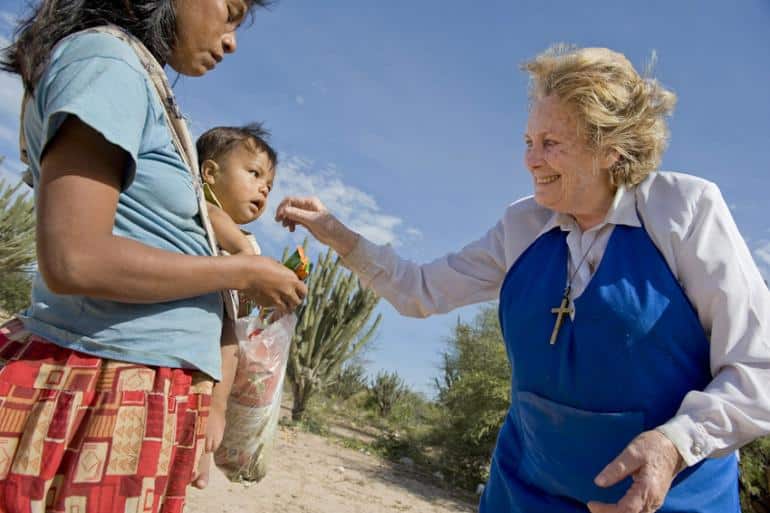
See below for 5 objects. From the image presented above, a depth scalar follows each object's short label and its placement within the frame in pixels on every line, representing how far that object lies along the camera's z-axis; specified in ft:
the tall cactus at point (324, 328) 38.88
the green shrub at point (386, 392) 58.75
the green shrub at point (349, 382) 56.59
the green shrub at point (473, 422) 31.35
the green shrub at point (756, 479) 23.65
